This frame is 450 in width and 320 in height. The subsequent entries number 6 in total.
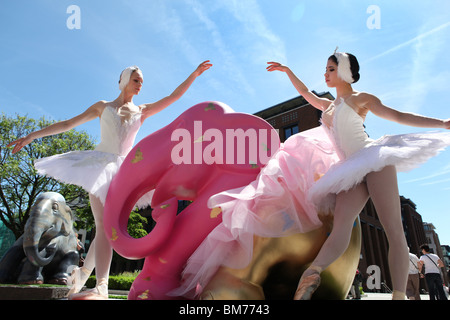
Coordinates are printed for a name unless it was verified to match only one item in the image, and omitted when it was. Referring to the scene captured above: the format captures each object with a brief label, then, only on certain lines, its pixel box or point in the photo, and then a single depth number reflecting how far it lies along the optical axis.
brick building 20.55
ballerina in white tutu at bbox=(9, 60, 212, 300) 2.64
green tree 14.99
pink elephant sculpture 2.31
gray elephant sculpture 5.34
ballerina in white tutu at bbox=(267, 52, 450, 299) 1.95
